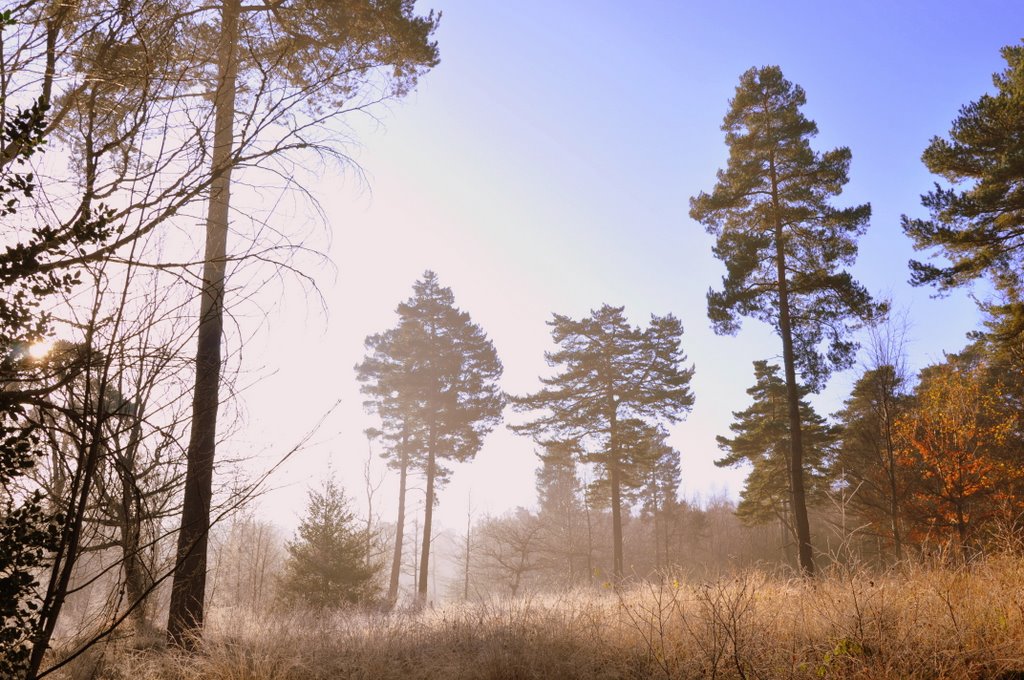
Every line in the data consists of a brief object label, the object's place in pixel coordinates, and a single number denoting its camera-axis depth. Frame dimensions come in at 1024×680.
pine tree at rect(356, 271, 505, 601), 22.03
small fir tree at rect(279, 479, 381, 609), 13.55
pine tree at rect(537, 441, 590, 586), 34.12
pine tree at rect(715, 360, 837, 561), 22.38
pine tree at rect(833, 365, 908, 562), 16.16
